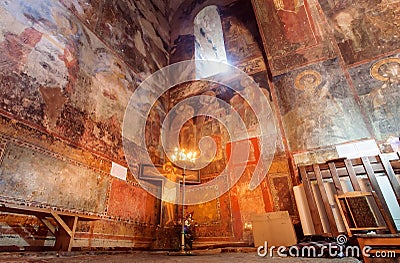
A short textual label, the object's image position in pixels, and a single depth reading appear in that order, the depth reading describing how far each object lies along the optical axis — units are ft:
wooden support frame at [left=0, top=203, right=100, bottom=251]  10.37
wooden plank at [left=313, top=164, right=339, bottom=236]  13.36
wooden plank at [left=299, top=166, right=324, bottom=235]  13.84
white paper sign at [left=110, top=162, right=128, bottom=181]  16.96
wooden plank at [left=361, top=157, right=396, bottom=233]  12.39
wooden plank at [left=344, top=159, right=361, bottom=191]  13.93
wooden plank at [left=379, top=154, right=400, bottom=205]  13.47
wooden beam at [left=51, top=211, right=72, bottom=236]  10.83
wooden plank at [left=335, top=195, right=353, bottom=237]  12.09
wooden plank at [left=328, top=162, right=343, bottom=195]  14.16
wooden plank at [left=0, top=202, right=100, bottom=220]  9.35
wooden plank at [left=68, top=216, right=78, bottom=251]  11.08
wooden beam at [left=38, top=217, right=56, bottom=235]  11.52
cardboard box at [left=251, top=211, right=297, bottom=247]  13.56
